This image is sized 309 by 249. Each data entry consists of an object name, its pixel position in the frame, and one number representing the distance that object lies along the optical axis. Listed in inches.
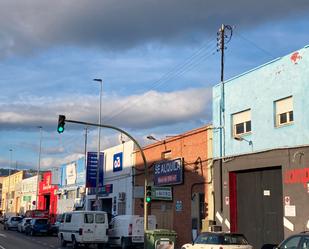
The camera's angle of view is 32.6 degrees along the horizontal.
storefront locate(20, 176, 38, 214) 3314.5
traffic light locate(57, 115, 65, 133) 1022.4
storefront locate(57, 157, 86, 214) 2161.7
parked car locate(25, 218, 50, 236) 1800.0
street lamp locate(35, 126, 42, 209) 3152.6
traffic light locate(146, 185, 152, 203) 1070.4
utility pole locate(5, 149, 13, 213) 4324.6
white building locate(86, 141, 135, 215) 1606.8
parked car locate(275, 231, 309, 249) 526.0
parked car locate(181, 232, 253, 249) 711.7
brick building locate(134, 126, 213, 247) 1132.5
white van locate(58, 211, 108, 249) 1158.3
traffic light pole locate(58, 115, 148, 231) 1056.8
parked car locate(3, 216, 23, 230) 2235.1
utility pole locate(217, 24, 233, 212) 1056.2
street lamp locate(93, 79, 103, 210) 1737.7
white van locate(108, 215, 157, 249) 1141.7
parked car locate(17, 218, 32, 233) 1926.4
